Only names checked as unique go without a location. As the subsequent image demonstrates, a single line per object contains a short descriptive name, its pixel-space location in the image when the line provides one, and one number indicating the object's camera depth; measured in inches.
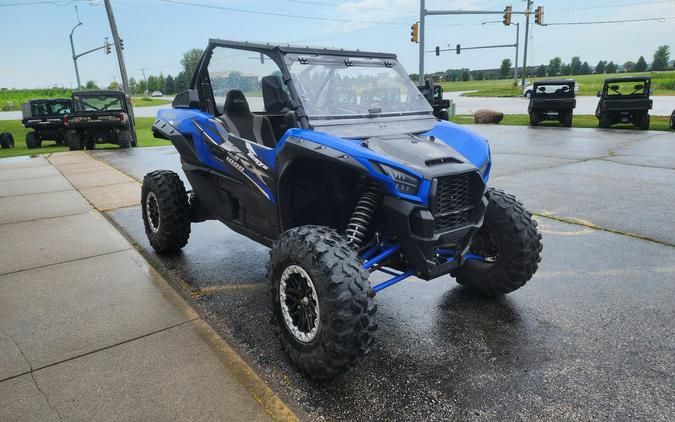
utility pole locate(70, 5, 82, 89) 1670.8
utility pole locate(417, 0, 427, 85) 930.1
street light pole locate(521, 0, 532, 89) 1947.6
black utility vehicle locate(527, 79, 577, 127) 787.4
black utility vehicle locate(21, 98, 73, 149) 761.6
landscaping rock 927.7
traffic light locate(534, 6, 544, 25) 1196.5
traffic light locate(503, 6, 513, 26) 1070.7
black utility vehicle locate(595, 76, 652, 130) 709.3
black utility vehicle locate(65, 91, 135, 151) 663.1
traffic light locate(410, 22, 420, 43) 1067.3
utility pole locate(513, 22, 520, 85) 2177.7
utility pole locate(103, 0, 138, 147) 816.8
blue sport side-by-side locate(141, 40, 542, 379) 111.3
